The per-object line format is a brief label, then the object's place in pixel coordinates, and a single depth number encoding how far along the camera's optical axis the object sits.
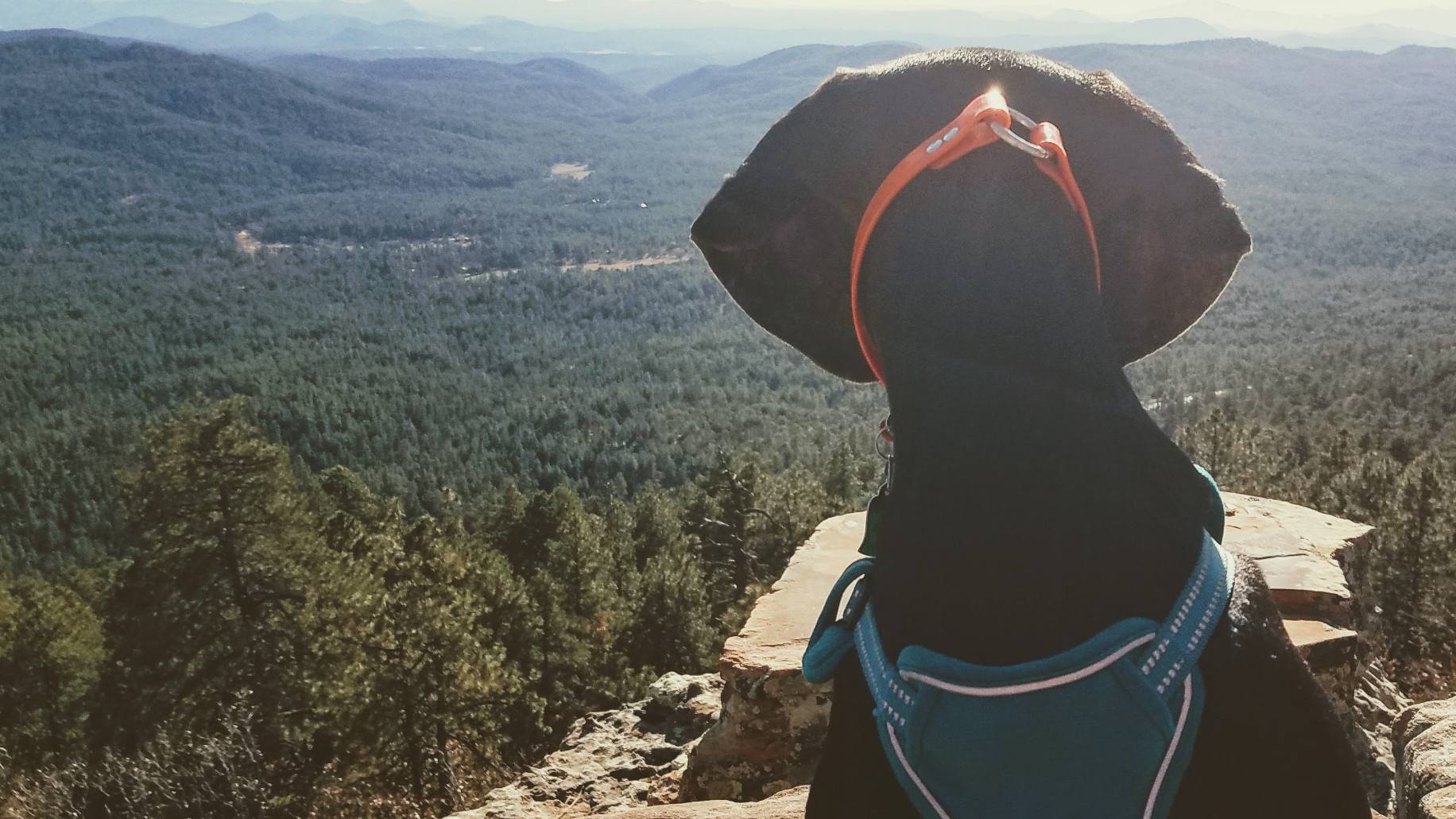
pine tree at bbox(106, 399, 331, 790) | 11.80
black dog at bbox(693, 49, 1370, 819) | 1.15
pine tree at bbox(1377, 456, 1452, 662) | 11.70
